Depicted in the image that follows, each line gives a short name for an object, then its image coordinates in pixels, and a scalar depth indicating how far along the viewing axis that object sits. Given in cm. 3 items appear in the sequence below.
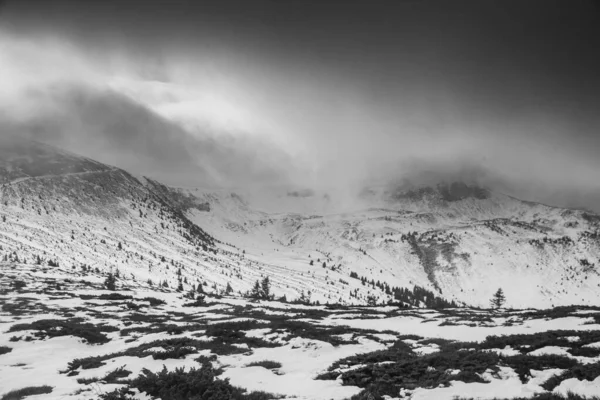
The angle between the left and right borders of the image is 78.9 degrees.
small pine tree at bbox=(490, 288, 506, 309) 12181
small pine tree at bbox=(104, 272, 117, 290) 9556
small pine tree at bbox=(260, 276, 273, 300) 14491
